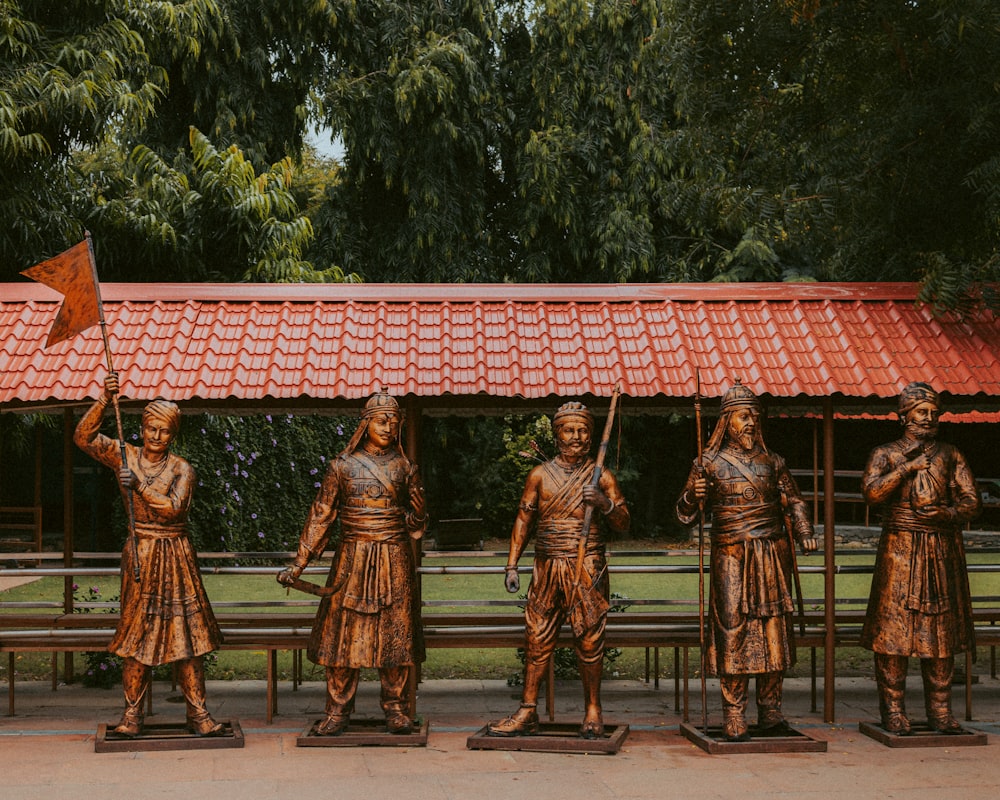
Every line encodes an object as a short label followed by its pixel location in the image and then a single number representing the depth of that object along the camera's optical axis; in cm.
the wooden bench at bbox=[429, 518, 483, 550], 1736
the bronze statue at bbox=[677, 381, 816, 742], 684
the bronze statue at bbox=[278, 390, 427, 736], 692
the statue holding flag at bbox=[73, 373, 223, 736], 677
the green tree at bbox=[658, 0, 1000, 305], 871
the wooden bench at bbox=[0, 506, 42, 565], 1739
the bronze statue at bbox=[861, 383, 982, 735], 702
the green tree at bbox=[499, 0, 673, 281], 1848
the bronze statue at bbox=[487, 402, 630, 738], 690
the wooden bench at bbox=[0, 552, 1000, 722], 774
